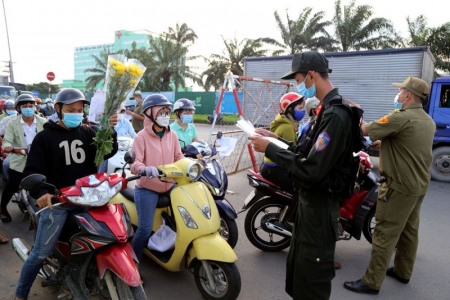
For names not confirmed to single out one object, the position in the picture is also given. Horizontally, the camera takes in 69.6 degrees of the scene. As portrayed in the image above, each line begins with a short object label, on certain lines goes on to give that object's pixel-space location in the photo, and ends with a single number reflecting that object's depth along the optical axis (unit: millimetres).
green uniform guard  2795
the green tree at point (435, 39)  17641
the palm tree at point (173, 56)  28078
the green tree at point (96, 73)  31878
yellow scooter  2592
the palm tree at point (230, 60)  25812
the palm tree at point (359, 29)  20312
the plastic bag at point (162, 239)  2979
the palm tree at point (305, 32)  22109
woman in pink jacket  2924
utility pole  22297
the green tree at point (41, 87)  48766
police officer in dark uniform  1858
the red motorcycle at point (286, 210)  3580
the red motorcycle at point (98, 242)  2164
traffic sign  14114
